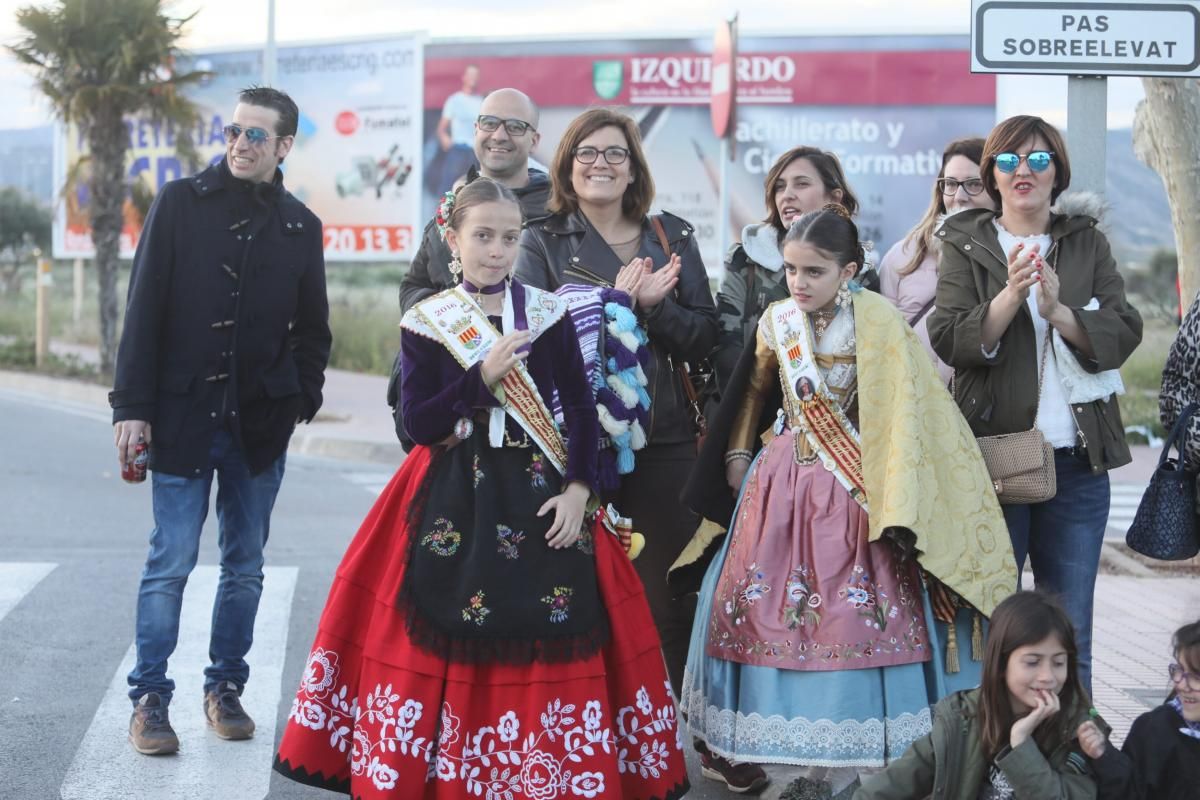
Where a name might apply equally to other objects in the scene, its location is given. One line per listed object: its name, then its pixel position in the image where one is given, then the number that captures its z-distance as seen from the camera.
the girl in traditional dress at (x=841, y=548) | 4.50
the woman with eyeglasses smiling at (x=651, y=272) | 5.25
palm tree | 21.98
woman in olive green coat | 4.75
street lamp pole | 19.91
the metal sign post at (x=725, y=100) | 24.69
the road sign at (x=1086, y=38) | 5.57
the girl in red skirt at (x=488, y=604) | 4.26
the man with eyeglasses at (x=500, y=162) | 5.66
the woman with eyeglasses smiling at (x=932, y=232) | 5.63
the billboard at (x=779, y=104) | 26.73
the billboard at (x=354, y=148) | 28.98
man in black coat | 5.29
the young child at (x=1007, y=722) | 3.90
